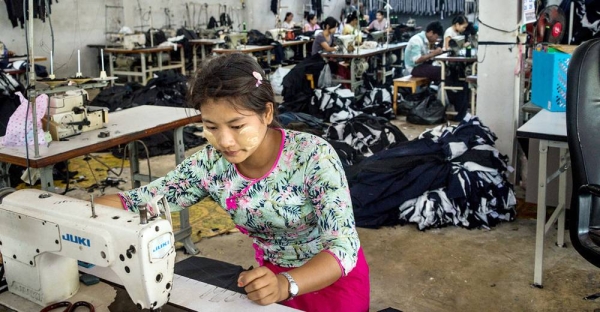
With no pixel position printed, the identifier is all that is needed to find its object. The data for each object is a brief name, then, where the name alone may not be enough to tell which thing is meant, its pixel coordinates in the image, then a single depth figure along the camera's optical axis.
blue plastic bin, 2.98
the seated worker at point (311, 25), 12.20
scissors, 1.30
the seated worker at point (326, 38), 8.02
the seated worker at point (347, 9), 14.96
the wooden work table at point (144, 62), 8.62
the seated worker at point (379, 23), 11.79
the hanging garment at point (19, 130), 2.57
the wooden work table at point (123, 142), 2.45
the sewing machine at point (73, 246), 1.19
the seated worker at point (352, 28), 7.61
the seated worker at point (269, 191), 1.34
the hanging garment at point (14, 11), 8.05
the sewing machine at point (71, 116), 2.68
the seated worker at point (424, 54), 7.00
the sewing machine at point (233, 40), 8.54
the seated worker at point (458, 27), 7.74
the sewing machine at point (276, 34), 10.02
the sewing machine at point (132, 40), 8.61
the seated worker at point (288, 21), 12.31
